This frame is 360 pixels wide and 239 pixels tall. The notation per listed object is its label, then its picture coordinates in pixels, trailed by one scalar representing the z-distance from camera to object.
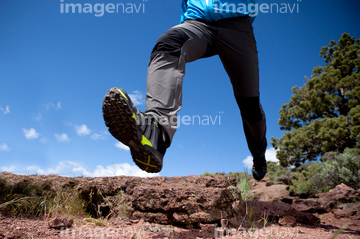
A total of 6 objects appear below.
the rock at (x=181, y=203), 3.11
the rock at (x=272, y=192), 7.33
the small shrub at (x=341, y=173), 8.08
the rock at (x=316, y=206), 4.73
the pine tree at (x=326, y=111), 12.88
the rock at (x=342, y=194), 6.08
